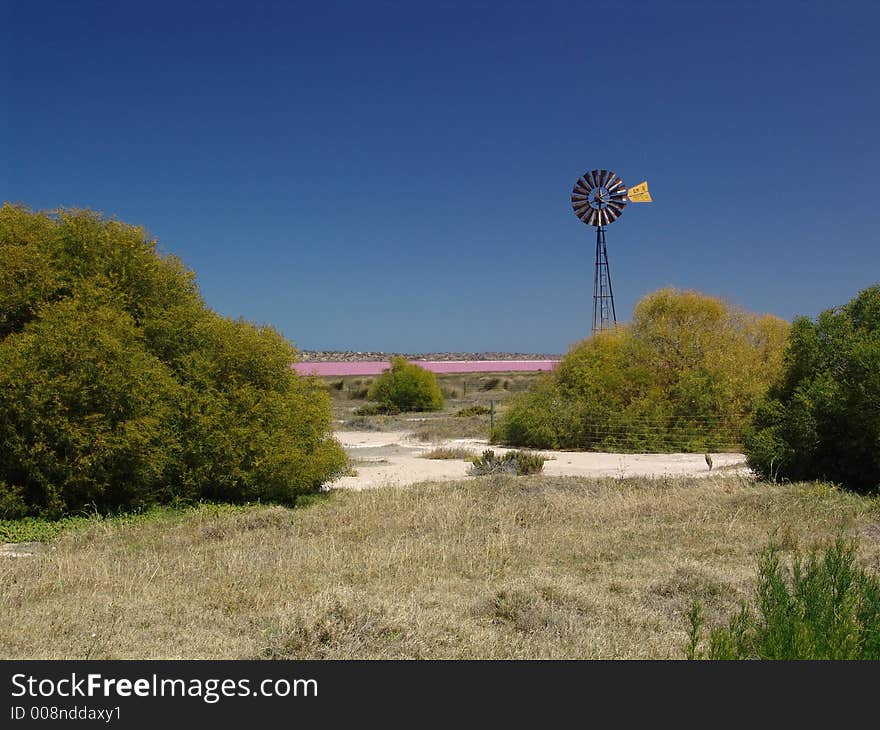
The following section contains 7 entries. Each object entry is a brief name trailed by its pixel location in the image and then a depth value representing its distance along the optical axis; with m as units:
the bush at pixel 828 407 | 10.98
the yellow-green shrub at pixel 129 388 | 9.51
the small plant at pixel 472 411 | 31.59
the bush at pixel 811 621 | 4.38
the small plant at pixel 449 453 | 19.17
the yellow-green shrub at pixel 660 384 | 20.12
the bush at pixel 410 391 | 35.75
